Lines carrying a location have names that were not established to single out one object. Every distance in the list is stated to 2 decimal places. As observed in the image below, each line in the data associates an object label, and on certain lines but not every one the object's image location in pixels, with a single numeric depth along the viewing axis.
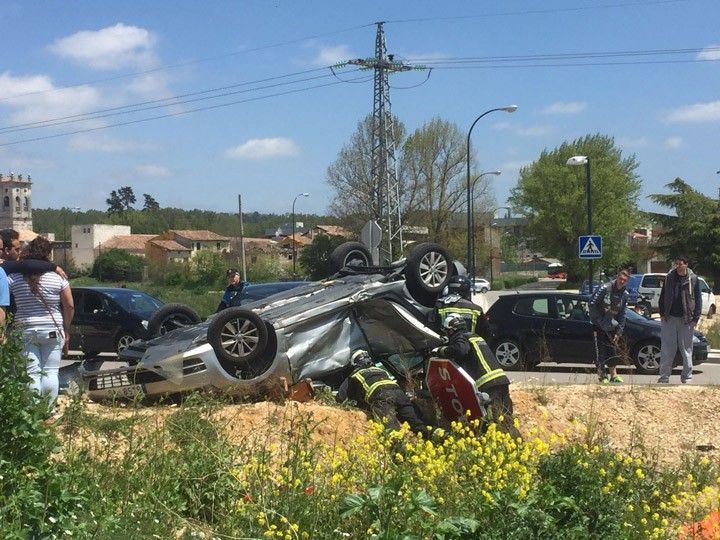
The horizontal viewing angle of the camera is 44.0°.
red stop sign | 7.47
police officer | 15.49
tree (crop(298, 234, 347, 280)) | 58.59
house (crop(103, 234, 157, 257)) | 104.14
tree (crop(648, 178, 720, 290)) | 55.16
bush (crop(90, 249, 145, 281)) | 71.25
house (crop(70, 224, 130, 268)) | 104.94
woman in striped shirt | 7.11
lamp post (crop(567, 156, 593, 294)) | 27.47
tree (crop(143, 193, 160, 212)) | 148.39
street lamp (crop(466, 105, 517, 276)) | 33.66
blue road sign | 23.77
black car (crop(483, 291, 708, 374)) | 15.06
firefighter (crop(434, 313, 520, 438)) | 7.52
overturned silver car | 7.76
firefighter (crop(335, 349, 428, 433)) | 7.66
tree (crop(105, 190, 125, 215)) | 152.12
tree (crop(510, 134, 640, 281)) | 69.12
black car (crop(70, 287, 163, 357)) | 17.53
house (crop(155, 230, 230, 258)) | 109.75
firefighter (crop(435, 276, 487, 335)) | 8.28
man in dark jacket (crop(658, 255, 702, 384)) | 11.02
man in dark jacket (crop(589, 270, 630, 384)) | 11.98
